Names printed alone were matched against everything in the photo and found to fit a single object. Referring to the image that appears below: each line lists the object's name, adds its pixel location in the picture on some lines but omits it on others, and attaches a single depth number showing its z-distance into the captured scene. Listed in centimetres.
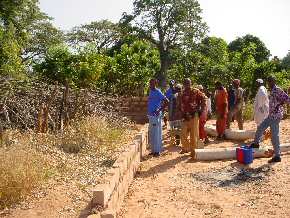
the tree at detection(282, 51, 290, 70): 4559
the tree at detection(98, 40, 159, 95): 1744
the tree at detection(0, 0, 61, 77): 1238
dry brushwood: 998
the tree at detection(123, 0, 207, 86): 3428
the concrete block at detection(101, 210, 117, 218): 462
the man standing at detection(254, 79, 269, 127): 888
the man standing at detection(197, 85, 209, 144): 1025
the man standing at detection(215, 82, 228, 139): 1052
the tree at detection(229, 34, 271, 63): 3300
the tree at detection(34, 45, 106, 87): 1620
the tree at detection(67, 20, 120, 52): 3756
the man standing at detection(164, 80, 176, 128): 1030
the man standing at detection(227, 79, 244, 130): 1125
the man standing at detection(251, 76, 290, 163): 776
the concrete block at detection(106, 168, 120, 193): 530
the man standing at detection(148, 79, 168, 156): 902
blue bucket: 782
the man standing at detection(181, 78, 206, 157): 864
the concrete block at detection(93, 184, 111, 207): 492
